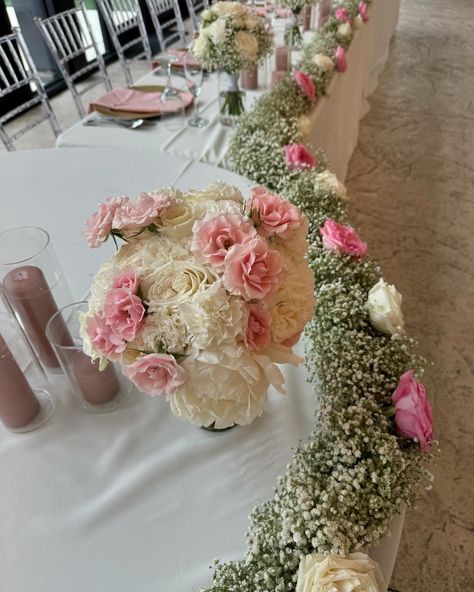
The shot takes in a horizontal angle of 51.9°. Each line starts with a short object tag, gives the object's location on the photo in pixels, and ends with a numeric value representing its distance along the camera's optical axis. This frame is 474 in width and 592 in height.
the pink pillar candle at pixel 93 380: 0.78
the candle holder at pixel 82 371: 0.77
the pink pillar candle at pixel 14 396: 0.75
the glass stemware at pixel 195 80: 1.73
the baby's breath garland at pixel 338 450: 0.61
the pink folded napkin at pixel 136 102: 1.71
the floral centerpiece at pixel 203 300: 0.56
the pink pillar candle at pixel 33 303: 0.80
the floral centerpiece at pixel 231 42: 1.62
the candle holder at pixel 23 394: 0.76
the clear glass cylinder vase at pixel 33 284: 0.81
